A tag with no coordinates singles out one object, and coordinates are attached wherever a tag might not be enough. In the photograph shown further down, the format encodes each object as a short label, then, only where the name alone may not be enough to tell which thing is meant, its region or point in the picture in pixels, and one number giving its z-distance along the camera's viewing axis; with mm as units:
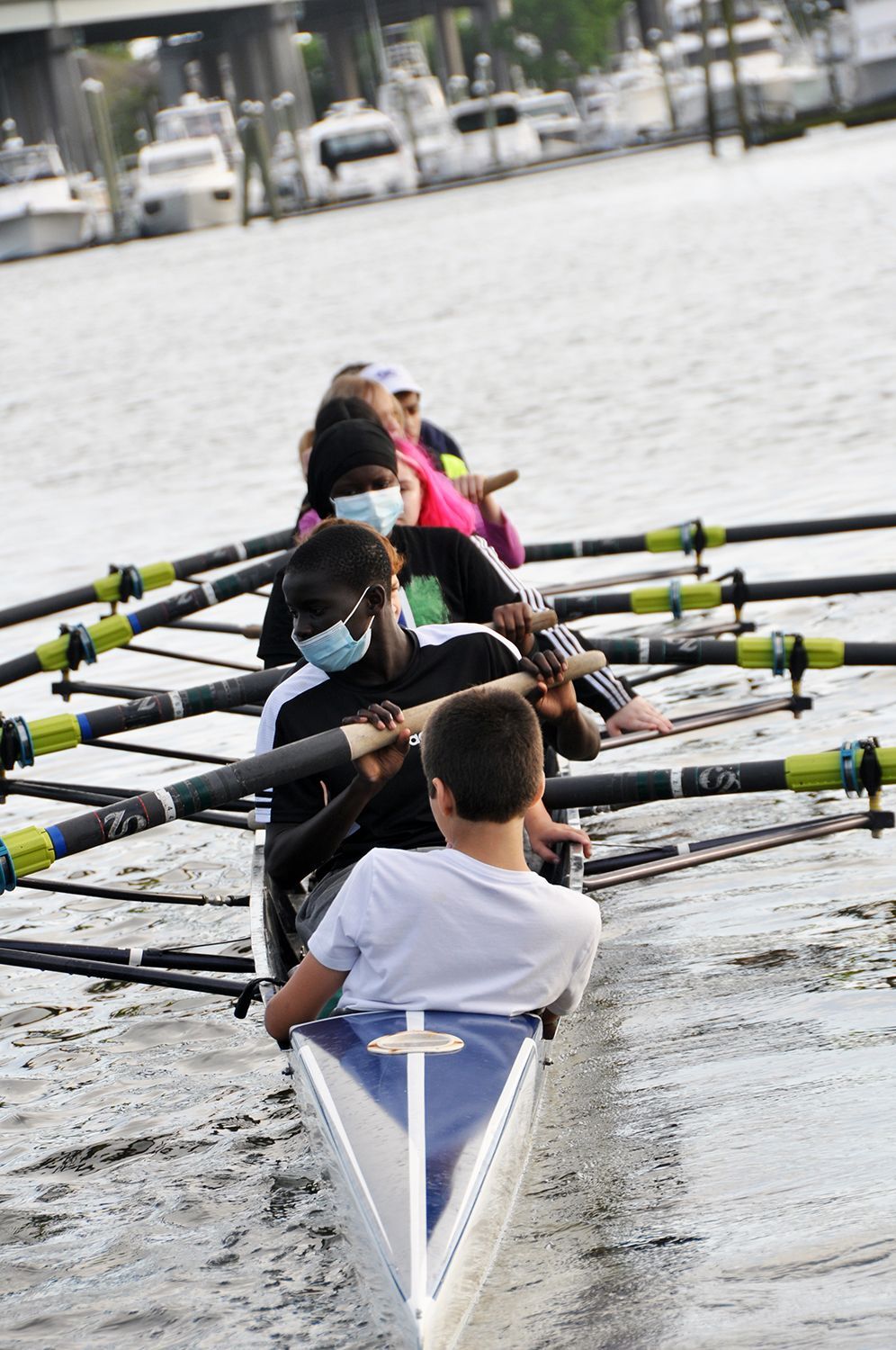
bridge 122187
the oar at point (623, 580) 17297
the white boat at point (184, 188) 112750
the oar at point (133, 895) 11633
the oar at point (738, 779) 9500
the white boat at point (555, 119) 134875
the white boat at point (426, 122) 125000
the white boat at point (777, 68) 112312
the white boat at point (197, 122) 122687
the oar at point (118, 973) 9656
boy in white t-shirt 7465
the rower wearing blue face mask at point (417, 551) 10500
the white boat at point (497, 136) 123125
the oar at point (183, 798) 8609
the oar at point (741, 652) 12016
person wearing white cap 14172
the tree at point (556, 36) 170625
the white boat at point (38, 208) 108937
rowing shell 6437
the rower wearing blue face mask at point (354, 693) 8719
